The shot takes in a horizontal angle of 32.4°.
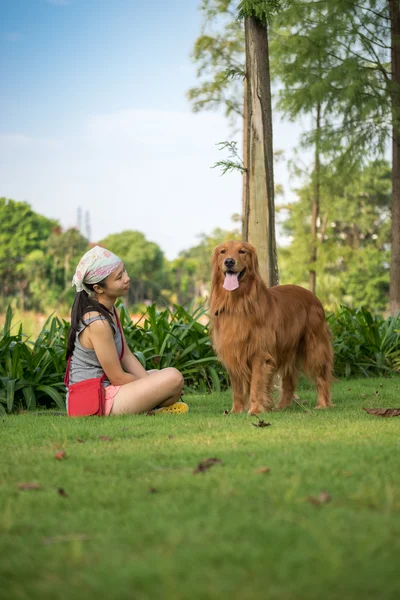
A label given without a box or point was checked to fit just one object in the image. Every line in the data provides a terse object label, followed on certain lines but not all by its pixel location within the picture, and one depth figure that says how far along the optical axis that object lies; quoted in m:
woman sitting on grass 5.29
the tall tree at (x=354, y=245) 26.45
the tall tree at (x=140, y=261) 85.81
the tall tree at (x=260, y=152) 7.00
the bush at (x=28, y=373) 6.35
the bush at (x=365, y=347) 8.79
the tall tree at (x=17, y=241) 71.25
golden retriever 5.62
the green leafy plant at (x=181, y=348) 7.52
